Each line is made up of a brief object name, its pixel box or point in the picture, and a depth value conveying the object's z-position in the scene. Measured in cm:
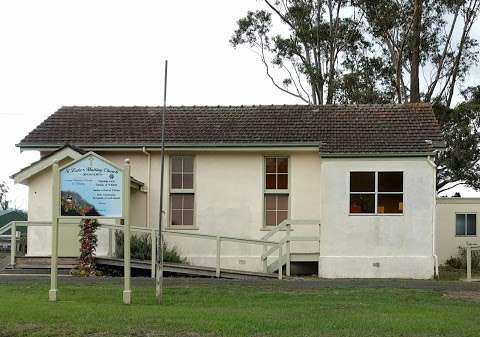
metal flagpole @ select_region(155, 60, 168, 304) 1317
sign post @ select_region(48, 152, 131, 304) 1403
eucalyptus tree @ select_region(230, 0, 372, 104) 3934
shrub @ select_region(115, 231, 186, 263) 2067
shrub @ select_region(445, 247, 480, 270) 2333
